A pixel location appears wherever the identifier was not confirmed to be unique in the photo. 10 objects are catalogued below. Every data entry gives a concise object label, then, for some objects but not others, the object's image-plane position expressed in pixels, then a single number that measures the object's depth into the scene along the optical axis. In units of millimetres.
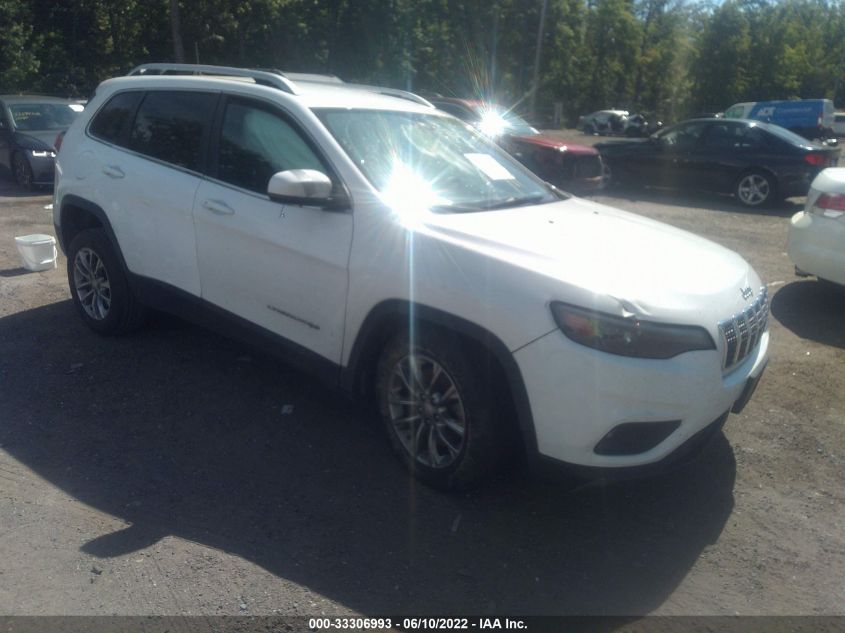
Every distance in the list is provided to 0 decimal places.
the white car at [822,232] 6480
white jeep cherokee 3363
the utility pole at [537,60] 37588
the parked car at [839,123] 39375
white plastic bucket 7578
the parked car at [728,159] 13219
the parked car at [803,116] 29516
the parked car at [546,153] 13695
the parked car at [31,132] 13078
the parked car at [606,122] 42781
